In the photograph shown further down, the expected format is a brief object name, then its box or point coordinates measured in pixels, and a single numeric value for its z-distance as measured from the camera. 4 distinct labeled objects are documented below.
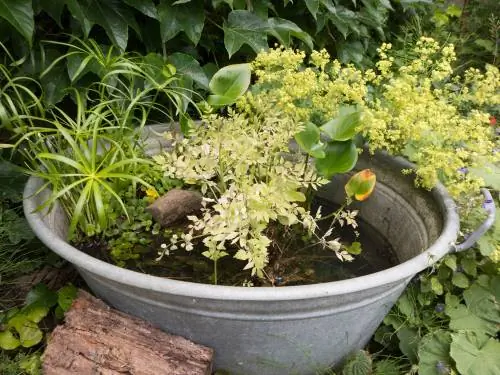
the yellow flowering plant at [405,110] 1.47
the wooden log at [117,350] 1.29
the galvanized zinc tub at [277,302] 1.16
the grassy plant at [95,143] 1.34
